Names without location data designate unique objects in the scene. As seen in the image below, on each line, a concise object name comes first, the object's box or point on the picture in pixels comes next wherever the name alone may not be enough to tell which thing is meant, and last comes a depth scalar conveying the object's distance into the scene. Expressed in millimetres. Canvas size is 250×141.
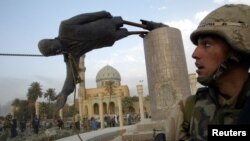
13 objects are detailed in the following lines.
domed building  34524
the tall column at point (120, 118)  15419
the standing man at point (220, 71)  822
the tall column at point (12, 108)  27703
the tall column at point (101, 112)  16188
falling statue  3341
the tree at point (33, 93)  26048
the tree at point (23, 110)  26008
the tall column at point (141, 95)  12234
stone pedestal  4955
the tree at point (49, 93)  27487
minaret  35423
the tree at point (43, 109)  24388
